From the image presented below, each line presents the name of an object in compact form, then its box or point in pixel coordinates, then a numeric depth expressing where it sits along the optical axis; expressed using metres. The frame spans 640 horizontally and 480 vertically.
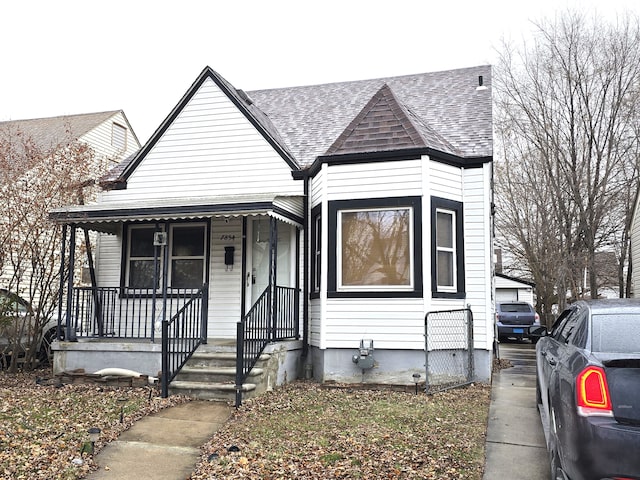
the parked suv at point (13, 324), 9.56
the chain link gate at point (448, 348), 8.38
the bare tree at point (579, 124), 20.08
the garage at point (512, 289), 30.81
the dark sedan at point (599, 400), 3.10
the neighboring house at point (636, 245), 16.83
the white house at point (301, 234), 8.77
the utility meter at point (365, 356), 8.59
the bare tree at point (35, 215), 9.89
